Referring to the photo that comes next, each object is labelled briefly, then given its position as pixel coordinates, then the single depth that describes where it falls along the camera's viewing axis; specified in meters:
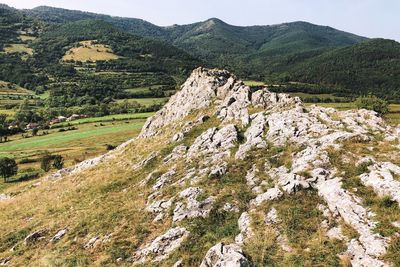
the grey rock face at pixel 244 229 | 30.34
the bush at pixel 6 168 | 103.31
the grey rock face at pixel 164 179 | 43.69
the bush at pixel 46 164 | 110.75
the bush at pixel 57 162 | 113.69
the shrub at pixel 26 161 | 134.14
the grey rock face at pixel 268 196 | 33.88
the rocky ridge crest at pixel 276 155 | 28.41
